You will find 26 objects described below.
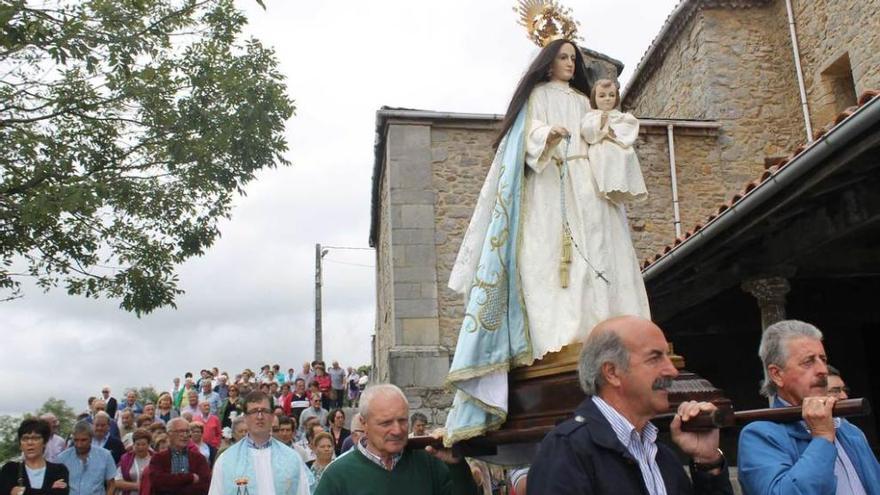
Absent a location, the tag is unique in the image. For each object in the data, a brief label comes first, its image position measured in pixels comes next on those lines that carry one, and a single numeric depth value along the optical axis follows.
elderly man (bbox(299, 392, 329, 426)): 9.62
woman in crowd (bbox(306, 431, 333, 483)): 6.41
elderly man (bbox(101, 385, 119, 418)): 11.76
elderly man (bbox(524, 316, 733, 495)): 1.91
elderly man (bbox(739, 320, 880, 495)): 2.14
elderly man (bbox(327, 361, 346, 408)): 14.14
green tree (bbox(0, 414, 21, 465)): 12.88
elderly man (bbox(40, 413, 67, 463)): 7.66
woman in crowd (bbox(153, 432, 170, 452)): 6.64
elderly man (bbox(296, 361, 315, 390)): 14.37
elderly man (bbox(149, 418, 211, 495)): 5.71
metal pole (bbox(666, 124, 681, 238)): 13.20
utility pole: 24.78
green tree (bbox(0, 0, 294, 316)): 7.91
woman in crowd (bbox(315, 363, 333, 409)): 13.12
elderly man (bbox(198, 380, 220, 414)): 12.62
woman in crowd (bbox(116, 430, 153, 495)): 7.08
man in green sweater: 2.88
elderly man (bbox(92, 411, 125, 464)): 7.95
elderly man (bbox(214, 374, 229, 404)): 13.24
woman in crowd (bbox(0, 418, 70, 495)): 5.61
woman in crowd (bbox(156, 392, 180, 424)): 10.14
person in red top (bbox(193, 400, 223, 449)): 9.38
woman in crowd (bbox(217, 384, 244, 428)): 10.12
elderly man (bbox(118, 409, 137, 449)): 9.74
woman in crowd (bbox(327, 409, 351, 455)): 8.65
